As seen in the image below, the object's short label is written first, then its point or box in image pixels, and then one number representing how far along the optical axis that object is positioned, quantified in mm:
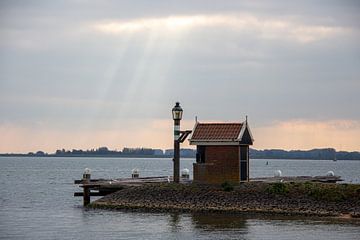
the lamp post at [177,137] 56562
